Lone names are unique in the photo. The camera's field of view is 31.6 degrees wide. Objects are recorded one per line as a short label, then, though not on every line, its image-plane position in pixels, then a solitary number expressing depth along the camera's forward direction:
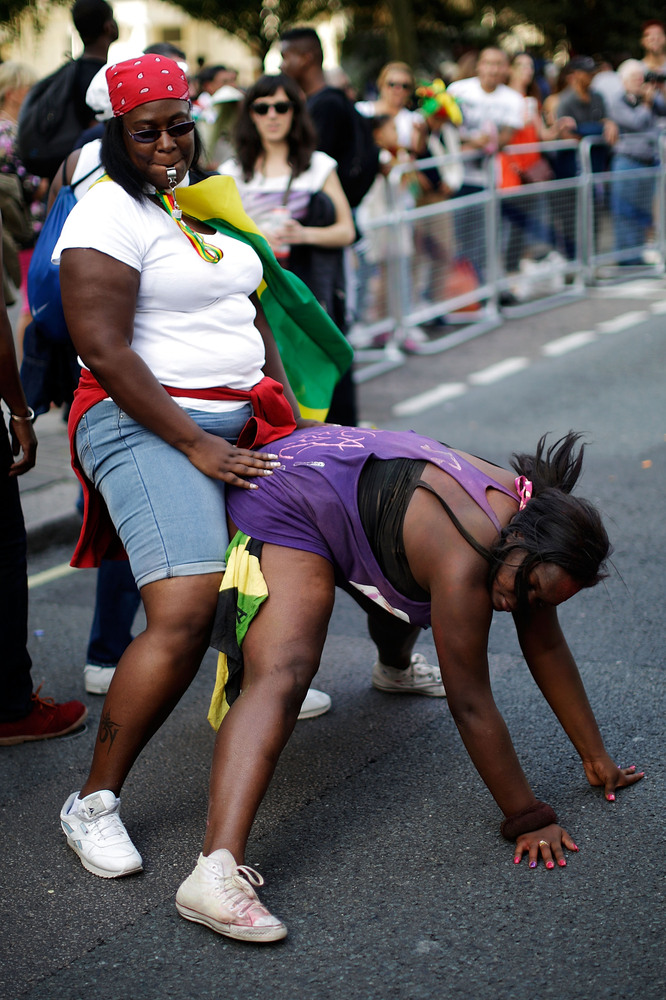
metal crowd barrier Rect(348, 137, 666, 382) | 8.99
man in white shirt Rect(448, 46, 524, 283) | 10.07
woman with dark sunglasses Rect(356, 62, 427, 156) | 9.65
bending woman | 2.73
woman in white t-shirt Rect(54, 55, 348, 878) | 2.88
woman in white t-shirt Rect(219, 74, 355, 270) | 5.51
